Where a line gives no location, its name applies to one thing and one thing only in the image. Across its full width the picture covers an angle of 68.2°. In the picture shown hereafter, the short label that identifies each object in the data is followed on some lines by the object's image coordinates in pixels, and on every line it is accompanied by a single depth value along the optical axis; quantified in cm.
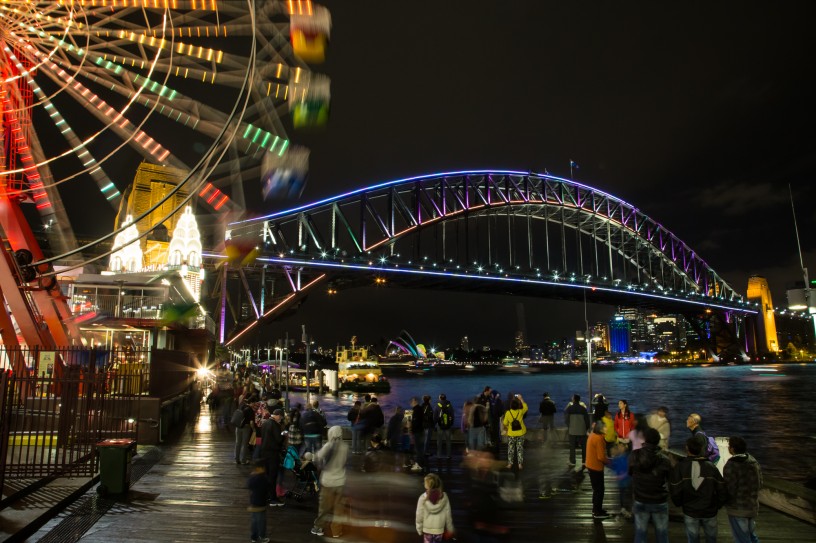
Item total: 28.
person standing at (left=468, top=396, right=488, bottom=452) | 1352
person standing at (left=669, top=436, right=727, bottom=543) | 657
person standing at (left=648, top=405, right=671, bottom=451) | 1047
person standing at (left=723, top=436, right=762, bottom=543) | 664
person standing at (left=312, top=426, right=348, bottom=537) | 828
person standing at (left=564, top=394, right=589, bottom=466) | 1279
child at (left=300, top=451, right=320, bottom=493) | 1079
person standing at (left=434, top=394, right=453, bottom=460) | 1384
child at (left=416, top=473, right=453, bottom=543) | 652
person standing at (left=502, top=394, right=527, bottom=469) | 1225
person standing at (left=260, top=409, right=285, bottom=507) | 940
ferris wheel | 1384
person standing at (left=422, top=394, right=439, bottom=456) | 1358
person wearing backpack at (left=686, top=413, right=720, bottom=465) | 916
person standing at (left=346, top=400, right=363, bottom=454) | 1424
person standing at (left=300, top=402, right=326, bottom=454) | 1186
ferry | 5872
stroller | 1069
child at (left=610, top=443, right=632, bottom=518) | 973
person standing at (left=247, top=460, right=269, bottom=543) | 768
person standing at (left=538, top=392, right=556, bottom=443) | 1569
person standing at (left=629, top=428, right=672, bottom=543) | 699
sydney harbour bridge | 6469
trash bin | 1031
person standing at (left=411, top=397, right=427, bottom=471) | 1283
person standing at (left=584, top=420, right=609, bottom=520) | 907
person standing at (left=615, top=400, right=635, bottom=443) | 1110
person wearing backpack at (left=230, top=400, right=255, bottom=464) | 1275
